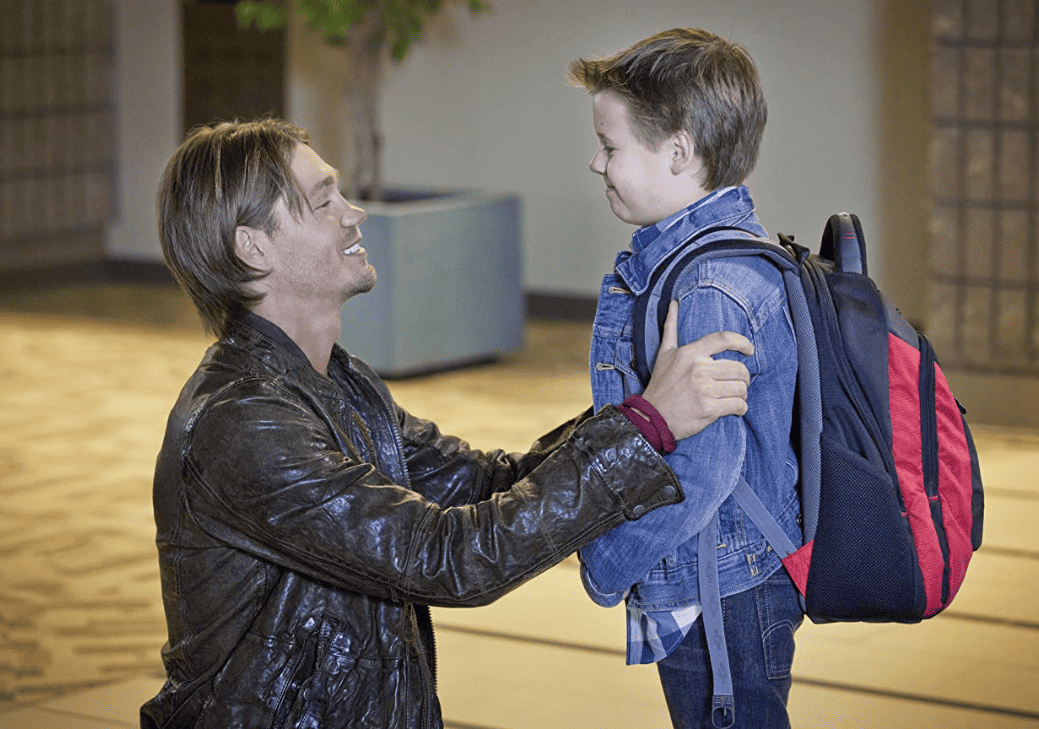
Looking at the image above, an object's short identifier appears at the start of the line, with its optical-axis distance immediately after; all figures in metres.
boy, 2.84
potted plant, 8.12
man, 2.83
